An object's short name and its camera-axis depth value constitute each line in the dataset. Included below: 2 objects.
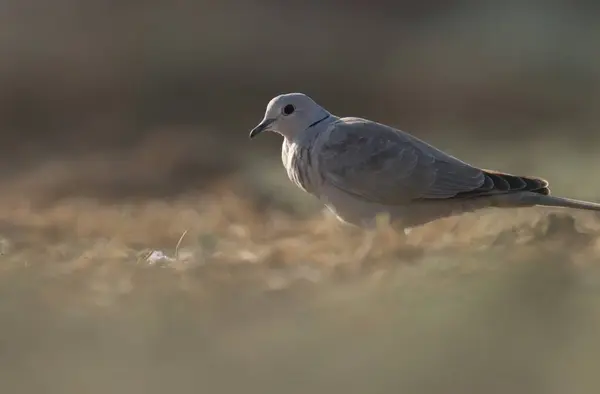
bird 6.15
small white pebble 6.11
